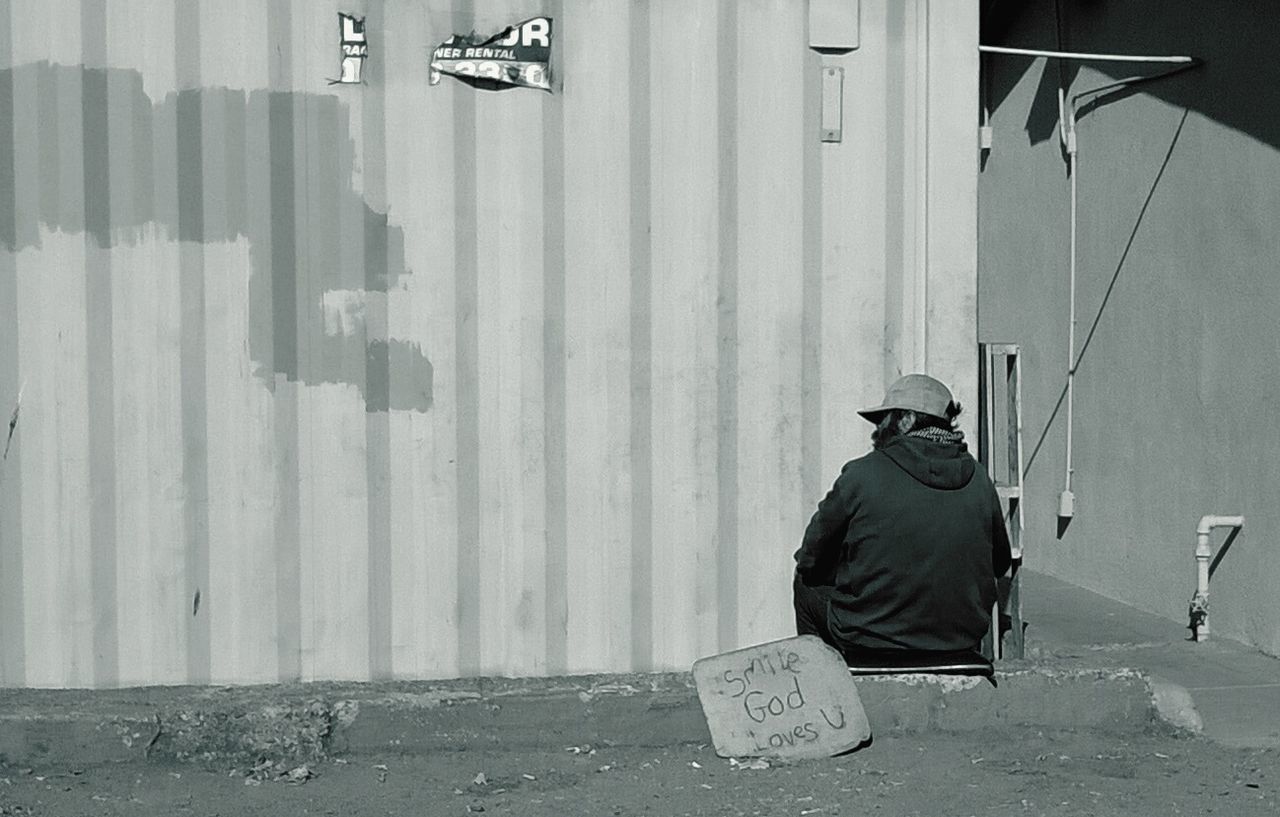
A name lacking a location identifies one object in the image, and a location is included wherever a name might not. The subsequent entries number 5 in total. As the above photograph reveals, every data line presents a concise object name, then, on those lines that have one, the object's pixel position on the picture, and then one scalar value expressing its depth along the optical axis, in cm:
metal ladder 664
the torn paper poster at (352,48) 604
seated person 585
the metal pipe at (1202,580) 840
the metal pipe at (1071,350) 1020
